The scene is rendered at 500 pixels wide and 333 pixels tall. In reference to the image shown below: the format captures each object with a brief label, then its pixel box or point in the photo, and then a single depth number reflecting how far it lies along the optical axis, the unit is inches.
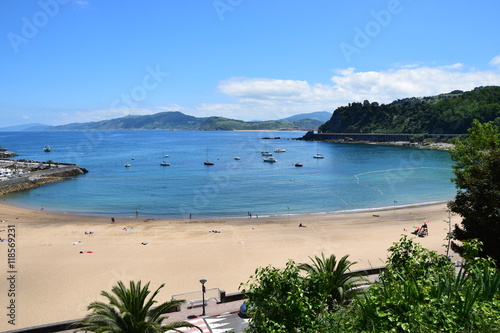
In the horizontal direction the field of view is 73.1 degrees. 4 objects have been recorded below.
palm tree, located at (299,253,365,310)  503.2
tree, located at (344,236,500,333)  239.6
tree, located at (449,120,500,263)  657.0
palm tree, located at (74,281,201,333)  409.1
